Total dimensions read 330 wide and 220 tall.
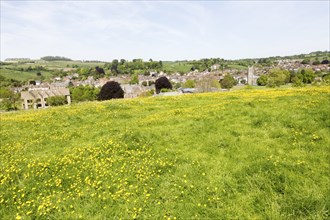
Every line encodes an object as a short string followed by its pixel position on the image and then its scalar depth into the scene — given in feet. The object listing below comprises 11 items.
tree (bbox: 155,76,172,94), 481.46
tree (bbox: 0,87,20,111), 381.81
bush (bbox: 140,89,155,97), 499.92
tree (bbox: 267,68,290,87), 387.75
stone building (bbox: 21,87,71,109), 386.73
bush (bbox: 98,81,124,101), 344.90
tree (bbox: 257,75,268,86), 485.15
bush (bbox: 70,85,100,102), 489.75
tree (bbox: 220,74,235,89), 529.04
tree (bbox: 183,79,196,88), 609.54
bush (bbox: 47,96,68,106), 397.68
